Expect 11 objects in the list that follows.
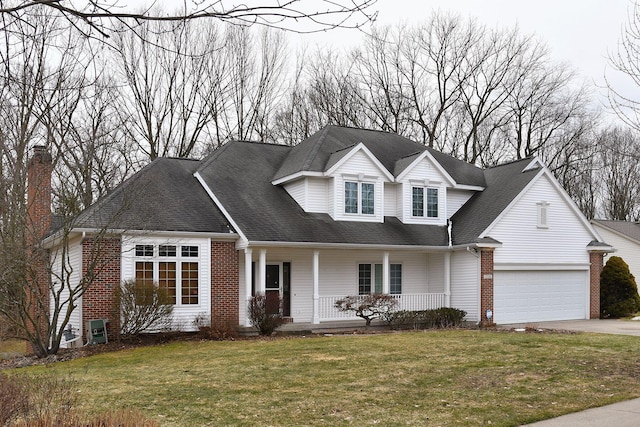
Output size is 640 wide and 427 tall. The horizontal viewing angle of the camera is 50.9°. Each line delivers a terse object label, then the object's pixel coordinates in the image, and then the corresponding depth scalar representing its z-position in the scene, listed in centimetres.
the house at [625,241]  3888
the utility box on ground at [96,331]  1873
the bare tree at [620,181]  5212
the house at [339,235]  2056
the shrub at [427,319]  2305
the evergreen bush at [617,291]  2755
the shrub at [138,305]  1888
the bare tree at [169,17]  443
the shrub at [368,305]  2258
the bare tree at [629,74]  1102
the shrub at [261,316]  2042
